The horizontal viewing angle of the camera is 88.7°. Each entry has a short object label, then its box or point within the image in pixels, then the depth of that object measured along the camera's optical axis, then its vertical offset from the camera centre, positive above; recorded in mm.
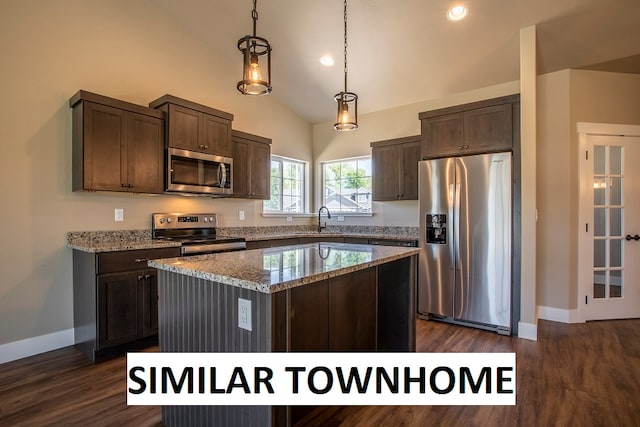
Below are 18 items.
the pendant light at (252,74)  1797 +777
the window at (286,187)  4988 +441
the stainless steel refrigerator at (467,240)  3197 -279
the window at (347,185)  5031 +460
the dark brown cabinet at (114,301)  2600 -715
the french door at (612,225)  3629 -139
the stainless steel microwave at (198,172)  3303 +457
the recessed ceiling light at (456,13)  2900 +1808
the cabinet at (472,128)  3234 +901
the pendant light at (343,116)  2414 +726
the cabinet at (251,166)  4070 +630
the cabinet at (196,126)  3264 +944
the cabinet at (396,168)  4164 +604
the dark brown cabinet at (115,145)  2775 +631
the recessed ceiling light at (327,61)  3855 +1834
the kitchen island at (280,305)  1384 -487
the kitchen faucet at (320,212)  5165 +9
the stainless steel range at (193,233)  3188 -203
